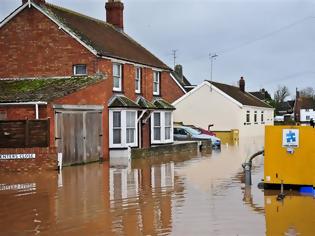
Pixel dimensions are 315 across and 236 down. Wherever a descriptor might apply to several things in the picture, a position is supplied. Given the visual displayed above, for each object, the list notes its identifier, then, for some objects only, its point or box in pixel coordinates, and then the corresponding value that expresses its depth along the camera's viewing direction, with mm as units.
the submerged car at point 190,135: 37750
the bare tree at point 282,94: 121981
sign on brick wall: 20406
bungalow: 52219
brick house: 22625
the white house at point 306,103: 96838
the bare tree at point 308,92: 125844
